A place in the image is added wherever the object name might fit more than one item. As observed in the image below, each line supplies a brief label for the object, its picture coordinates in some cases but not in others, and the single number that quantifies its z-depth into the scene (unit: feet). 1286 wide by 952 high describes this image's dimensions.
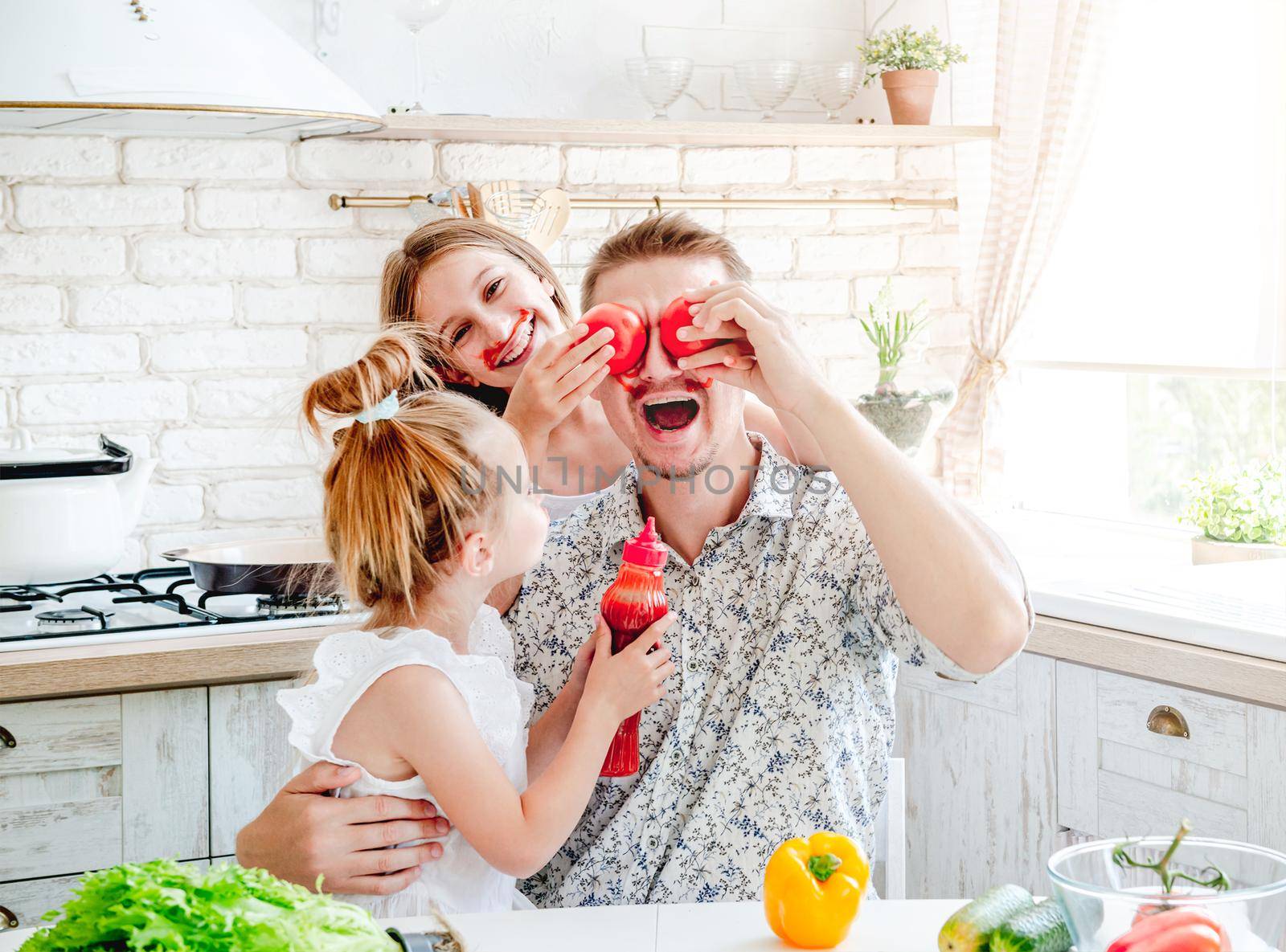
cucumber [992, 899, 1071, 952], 3.02
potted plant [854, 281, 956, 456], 8.53
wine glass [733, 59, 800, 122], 9.76
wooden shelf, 8.77
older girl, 6.52
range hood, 6.84
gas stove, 6.53
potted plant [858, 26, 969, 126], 10.05
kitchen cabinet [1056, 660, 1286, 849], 5.58
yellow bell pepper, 3.43
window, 8.84
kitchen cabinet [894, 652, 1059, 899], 6.82
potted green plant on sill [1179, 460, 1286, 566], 7.75
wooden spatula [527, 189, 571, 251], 8.95
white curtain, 9.46
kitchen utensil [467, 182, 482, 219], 8.57
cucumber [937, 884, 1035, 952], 3.10
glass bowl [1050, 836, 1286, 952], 2.68
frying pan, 7.13
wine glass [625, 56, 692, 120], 9.43
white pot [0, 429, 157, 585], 7.08
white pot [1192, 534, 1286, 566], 7.66
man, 4.57
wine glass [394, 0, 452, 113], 8.73
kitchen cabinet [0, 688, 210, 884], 6.38
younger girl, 4.54
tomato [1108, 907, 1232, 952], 2.60
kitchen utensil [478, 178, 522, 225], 8.64
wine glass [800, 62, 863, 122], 10.07
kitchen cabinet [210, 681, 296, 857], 6.64
